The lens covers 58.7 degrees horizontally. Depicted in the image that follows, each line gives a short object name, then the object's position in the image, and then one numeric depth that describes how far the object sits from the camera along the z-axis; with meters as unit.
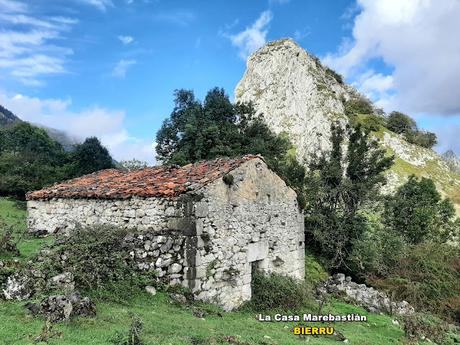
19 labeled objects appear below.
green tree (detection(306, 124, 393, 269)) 22.23
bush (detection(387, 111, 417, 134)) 78.88
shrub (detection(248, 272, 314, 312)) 12.65
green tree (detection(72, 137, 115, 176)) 34.62
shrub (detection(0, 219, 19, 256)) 10.33
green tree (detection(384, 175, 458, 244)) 27.41
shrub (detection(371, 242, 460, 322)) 17.67
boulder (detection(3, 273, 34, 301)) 7.91
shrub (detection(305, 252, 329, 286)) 19.59
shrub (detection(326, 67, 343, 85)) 80.81
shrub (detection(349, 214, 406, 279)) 21.05
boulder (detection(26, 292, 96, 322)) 7.08
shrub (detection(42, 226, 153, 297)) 8.99
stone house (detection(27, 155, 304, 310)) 10.92
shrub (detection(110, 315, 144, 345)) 6.39
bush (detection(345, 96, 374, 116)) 75.76
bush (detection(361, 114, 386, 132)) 68.38
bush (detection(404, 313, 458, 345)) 11.79
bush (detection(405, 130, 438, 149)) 74.81
